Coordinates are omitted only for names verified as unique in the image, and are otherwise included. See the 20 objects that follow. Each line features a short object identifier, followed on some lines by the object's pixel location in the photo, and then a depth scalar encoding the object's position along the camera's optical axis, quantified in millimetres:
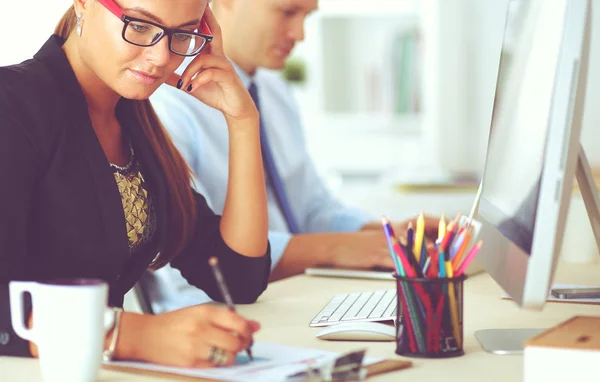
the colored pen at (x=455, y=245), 1700
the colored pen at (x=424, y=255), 1701
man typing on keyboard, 2465
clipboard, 1605
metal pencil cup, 1677
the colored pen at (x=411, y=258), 1689
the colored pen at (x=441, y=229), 1757
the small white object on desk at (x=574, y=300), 2073
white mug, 1526
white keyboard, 1907
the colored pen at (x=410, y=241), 1696
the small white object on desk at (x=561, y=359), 1505
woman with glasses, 1673
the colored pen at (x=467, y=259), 1673
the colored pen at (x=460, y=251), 1691
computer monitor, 1541
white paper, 1590
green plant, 5466
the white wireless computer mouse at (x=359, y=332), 1788
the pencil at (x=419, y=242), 1703
